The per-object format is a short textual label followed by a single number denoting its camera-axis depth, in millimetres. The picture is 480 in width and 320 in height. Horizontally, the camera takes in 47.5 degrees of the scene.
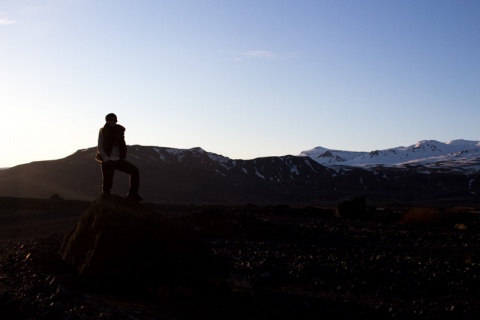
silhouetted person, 11633
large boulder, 10172
